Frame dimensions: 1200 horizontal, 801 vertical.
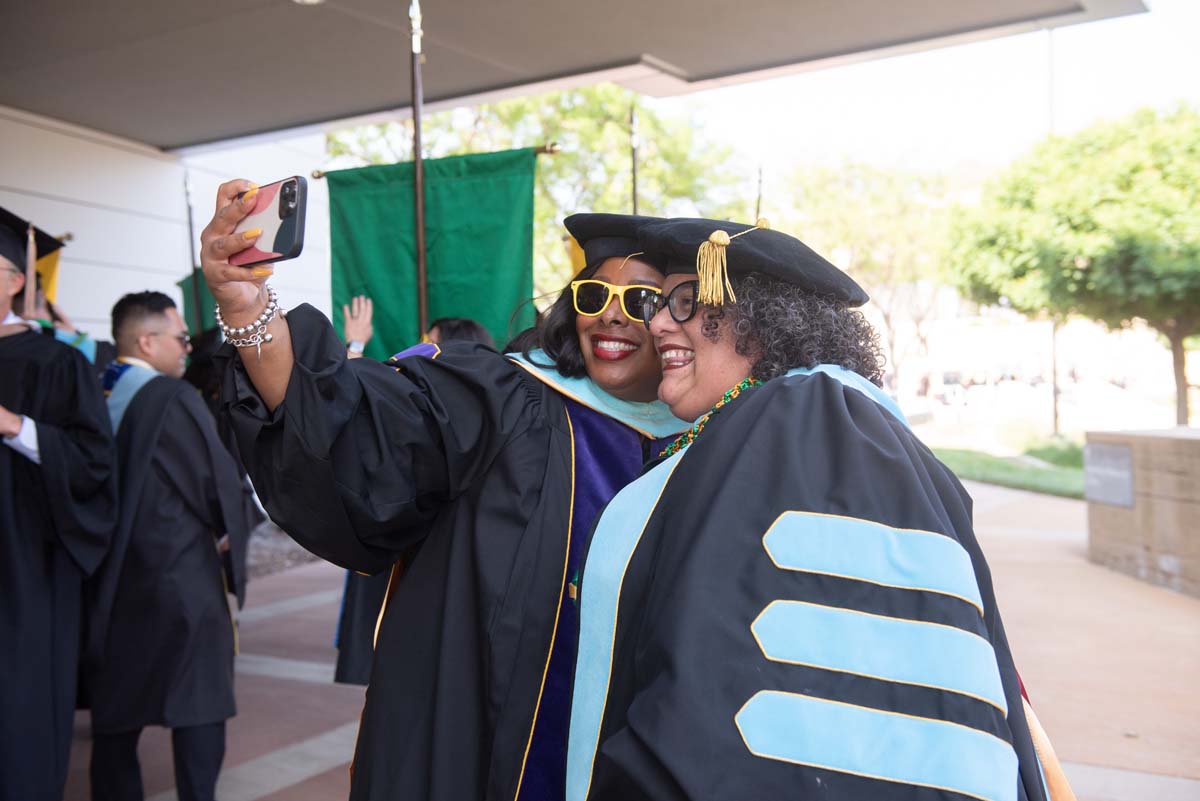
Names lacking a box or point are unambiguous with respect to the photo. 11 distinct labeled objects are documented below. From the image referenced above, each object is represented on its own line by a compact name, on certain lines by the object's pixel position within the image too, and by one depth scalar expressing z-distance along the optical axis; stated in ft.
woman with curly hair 4.19
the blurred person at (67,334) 13.15
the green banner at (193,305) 21.34
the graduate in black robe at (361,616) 14.96
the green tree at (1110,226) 47.42
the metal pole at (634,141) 19.04
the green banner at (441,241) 14.05
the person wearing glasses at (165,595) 12.69
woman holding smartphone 6.31
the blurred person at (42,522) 11.34
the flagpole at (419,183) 12.85
